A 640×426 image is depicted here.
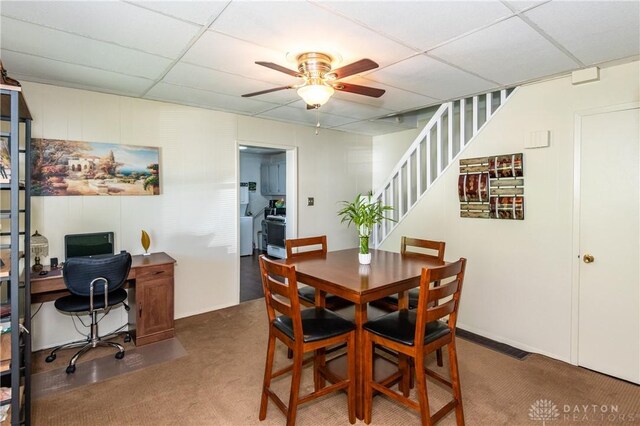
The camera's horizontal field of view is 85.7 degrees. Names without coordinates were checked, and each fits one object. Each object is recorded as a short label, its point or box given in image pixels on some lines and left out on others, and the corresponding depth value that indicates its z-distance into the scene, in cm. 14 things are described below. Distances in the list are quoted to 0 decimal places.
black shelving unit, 171
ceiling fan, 230
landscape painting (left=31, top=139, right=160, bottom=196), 304
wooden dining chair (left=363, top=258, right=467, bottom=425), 185
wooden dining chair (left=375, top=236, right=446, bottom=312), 271
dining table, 199
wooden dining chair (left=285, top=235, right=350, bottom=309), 274
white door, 255
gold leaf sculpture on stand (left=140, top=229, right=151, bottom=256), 343
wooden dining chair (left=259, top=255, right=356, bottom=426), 195
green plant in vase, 258
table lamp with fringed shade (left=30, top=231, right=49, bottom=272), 290
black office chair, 269
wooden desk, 314
